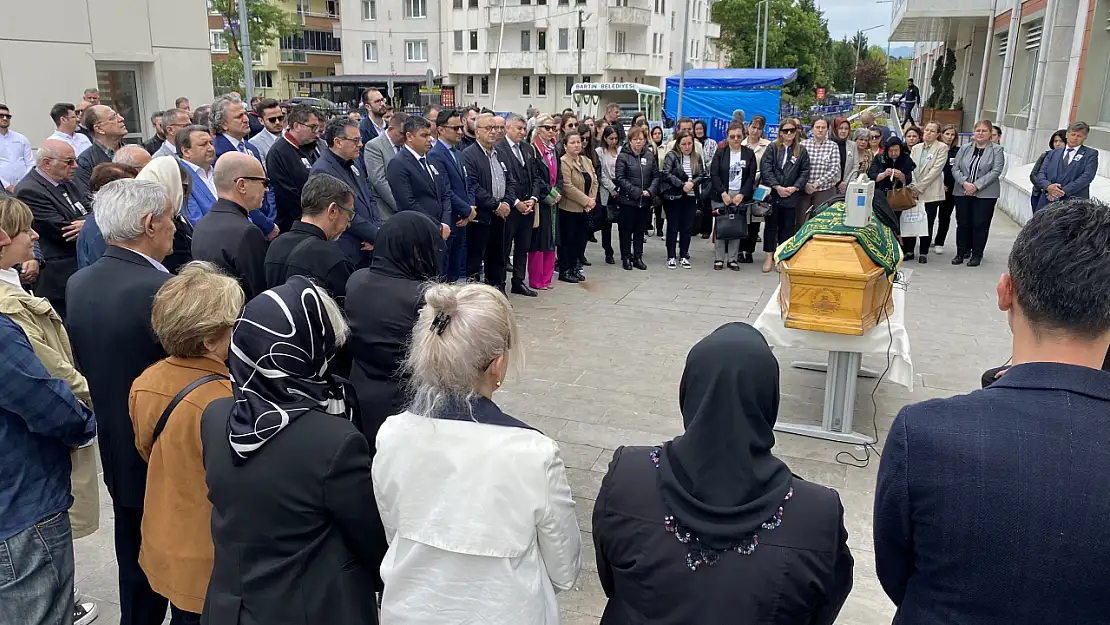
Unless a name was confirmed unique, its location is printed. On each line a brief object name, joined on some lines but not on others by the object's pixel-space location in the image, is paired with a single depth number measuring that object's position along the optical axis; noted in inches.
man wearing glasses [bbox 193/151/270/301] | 154.2
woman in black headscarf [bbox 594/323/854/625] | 63.9
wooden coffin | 170.9
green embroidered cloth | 176.2
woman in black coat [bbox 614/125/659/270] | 362.0
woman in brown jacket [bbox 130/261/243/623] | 90.2
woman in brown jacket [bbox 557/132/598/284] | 348.5
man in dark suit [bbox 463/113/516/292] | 303.6
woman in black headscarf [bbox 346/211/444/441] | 126.0
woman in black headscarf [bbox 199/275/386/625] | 72.9
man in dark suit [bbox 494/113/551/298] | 317.4
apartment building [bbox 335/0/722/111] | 1784.0
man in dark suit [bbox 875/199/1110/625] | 53.4
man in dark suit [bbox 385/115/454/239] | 265.6
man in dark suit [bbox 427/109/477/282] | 287.4
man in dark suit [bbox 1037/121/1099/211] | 353.4
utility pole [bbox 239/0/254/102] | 606.9
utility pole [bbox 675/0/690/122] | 712.6
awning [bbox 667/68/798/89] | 1011.9
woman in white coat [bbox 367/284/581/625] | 69.5
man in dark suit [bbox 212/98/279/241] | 241.6
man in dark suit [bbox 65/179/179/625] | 106.1
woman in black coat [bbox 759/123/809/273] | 356.8
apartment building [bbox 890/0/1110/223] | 497.7
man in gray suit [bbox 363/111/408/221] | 278.2
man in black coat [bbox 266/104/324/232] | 245.3
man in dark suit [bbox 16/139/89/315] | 202.4
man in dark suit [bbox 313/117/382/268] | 242.5
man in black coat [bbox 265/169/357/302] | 146.9
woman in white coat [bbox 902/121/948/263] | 383.6
